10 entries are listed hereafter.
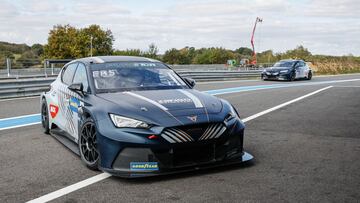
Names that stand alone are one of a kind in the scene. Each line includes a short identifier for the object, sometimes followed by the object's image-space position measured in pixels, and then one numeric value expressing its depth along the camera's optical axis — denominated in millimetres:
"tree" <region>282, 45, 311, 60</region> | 71250
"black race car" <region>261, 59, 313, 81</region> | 26219
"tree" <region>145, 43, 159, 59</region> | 90344
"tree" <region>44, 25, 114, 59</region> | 78750
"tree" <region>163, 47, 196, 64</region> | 107312
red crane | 49922
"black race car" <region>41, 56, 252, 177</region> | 4457
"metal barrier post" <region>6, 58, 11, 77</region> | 25578
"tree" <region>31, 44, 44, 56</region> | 102062
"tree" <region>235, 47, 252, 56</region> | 137325
